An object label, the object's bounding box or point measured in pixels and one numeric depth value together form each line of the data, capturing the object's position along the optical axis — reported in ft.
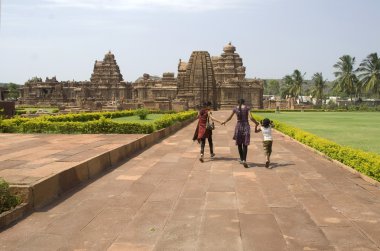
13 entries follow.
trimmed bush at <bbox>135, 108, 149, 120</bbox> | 89.97
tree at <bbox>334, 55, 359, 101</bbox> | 214.48
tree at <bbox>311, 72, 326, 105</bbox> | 252.56
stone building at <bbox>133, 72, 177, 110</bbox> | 226.58
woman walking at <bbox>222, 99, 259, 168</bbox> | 27.30
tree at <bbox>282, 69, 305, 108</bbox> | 268.41
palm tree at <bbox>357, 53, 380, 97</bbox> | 198.01
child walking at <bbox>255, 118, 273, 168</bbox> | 28.02
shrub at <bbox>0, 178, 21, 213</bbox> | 15.24
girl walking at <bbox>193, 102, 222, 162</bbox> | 30.50
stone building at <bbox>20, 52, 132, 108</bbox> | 260.38
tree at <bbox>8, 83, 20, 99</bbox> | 376.11
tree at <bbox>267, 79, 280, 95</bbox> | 492.54
